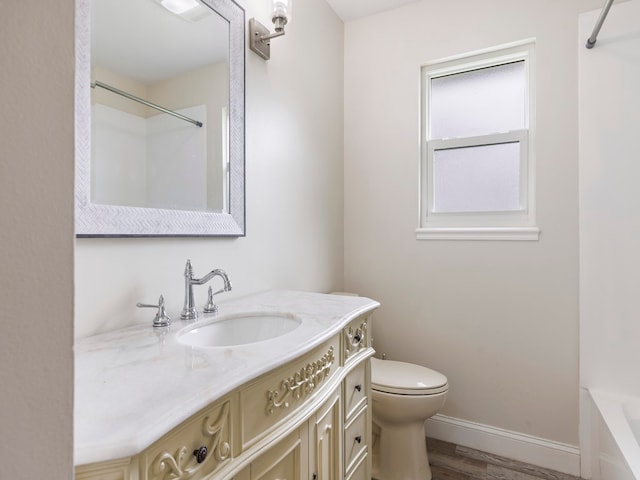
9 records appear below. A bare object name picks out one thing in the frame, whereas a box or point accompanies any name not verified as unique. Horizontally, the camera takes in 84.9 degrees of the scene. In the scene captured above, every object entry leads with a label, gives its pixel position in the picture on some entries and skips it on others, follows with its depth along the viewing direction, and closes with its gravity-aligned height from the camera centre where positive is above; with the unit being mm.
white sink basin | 1127 -305
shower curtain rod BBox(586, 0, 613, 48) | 1437 +975
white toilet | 1651 -855
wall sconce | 1448 +901
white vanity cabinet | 546 -404
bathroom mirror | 944 +395
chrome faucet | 1129 -159
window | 1986 +558
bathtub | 1287 -791
